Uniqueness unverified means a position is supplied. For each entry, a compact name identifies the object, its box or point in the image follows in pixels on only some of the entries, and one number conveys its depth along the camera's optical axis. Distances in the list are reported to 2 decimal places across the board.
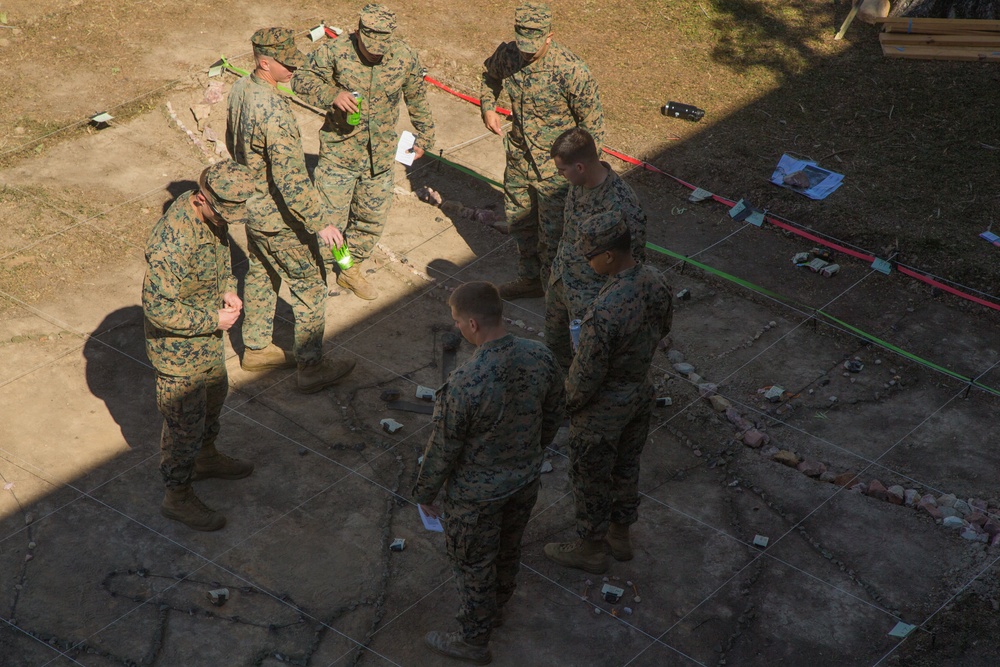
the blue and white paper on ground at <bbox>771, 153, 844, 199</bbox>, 9.49
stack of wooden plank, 11.70
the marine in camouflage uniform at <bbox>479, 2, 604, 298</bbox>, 7.53
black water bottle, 10.68
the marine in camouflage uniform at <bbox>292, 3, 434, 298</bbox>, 7.70
